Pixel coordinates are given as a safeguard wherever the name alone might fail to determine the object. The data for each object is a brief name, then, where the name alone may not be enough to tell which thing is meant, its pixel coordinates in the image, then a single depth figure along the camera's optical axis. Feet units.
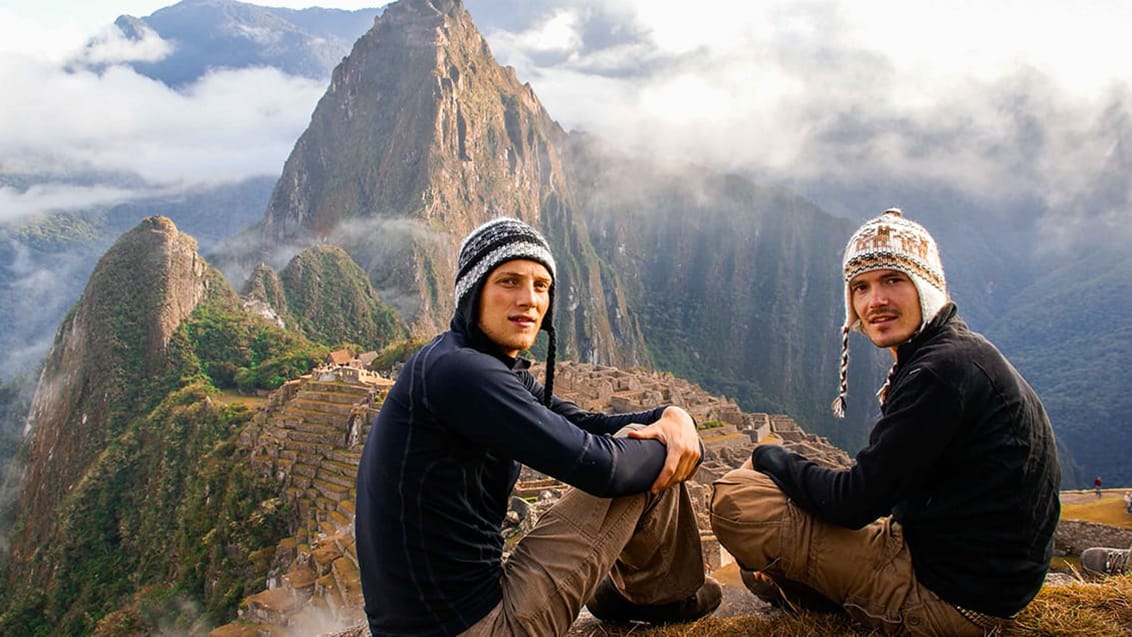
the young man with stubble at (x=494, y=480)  6.89
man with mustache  7.22
